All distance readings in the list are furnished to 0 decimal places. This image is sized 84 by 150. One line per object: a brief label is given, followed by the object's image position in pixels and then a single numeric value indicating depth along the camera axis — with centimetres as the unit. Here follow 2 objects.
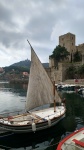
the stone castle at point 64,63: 4767
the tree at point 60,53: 4912
